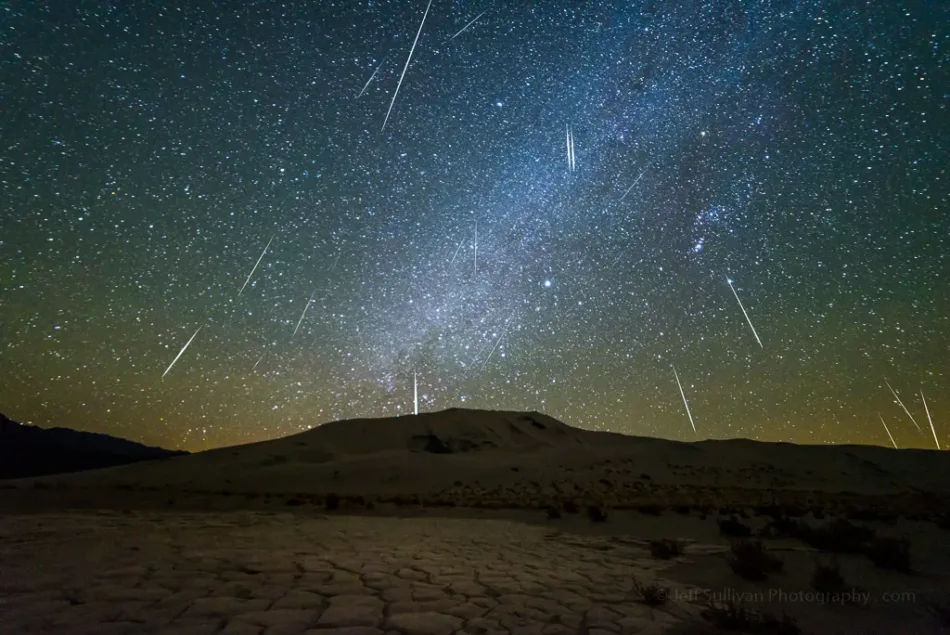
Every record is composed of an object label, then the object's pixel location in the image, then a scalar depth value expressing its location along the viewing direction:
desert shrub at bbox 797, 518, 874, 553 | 7.74
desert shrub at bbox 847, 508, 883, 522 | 12.08
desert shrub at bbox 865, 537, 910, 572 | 6.50
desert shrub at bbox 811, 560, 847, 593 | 5.53
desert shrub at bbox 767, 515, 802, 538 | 9.26
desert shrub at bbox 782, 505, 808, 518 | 12.77
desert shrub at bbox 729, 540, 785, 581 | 6.20
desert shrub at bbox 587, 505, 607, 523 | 12.36
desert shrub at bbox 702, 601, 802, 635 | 4.19
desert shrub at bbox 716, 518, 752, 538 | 9.69
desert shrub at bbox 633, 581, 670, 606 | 5.09
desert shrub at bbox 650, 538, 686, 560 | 7.74
